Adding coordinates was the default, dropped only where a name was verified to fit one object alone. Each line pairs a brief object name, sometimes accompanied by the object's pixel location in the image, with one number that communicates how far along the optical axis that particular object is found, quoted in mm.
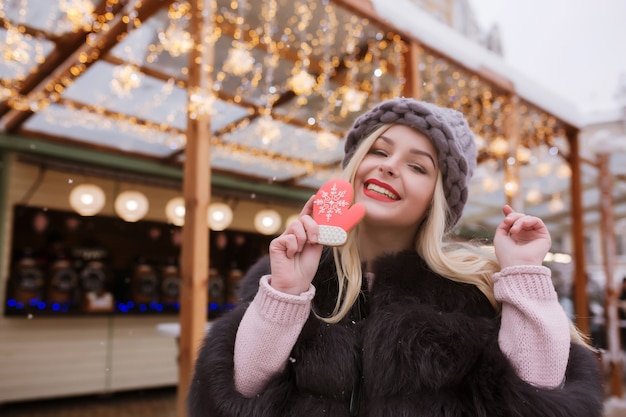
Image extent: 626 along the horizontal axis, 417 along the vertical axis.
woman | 1025
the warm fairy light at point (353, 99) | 4637
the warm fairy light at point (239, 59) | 3904
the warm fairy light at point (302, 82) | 4160
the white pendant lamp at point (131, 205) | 6375
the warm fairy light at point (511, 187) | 4945
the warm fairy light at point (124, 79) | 3926
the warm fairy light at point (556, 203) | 9134
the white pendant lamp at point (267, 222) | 8180
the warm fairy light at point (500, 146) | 5291
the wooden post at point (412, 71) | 4043
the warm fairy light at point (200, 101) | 3021
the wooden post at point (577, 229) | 6066
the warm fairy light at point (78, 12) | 3391
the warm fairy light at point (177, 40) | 3185
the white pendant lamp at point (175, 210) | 6746
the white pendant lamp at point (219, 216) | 7117
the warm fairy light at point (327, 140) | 5395
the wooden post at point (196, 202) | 2902
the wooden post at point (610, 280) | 6109
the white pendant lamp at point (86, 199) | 5945
